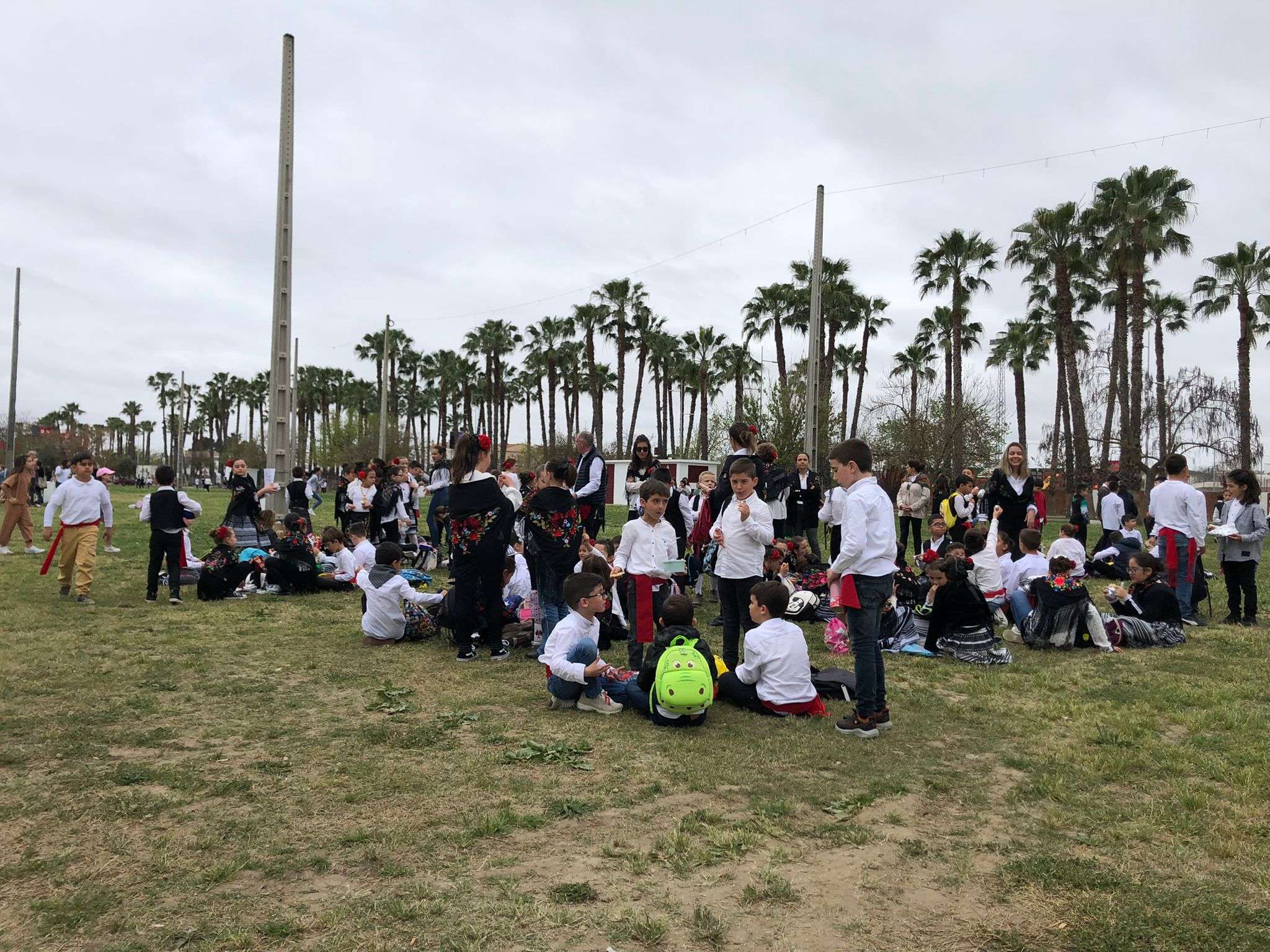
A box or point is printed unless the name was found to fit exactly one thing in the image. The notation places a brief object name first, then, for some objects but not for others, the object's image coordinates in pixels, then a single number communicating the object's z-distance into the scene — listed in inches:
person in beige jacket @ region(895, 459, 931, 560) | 509.7
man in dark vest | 371.6
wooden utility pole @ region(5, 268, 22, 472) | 1145.4
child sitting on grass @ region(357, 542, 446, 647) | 317.1
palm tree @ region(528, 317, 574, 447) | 2225.6
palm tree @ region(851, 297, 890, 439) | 1857.8
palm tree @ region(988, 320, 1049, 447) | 1585.9
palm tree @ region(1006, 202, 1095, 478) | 1237.1
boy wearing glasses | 231.1
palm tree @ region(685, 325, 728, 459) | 2202.3
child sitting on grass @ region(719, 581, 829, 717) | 228.8
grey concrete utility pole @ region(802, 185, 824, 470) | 681.0
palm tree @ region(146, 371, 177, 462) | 4138.8
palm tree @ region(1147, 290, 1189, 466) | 1485.0
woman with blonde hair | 435.5
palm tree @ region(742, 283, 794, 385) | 1710.1
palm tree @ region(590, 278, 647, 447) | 1990.7
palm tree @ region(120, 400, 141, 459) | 4530.0
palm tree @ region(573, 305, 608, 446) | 2009.1
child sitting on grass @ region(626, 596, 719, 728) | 217.2
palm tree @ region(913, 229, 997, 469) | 1472.7
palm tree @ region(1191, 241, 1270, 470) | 1272.1
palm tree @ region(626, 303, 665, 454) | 2020.2
